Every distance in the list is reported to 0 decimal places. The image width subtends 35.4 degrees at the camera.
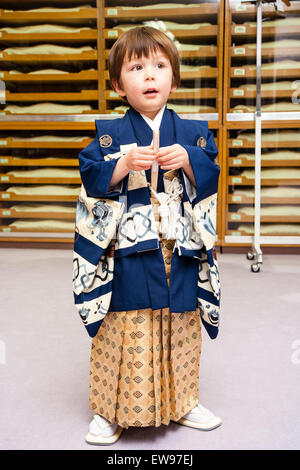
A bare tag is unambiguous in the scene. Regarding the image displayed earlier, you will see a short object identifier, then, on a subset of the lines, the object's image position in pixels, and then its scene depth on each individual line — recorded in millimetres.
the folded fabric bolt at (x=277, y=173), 3383
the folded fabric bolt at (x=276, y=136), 3355
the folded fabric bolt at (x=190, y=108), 3408
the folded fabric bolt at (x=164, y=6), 3303
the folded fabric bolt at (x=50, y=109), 3508
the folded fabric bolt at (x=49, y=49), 3438
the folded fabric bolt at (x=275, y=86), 3281
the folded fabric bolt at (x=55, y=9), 3389
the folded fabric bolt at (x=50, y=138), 3555
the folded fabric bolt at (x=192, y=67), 3328
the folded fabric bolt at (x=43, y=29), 3434
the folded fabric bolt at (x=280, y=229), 3404
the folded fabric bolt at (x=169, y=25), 3298
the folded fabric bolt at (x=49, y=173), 3619
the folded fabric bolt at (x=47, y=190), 3643
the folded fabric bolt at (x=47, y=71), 3485
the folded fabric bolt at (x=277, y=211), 3400
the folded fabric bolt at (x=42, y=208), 3653
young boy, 1134
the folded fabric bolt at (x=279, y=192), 3400
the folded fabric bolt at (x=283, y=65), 3248
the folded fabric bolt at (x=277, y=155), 3367
